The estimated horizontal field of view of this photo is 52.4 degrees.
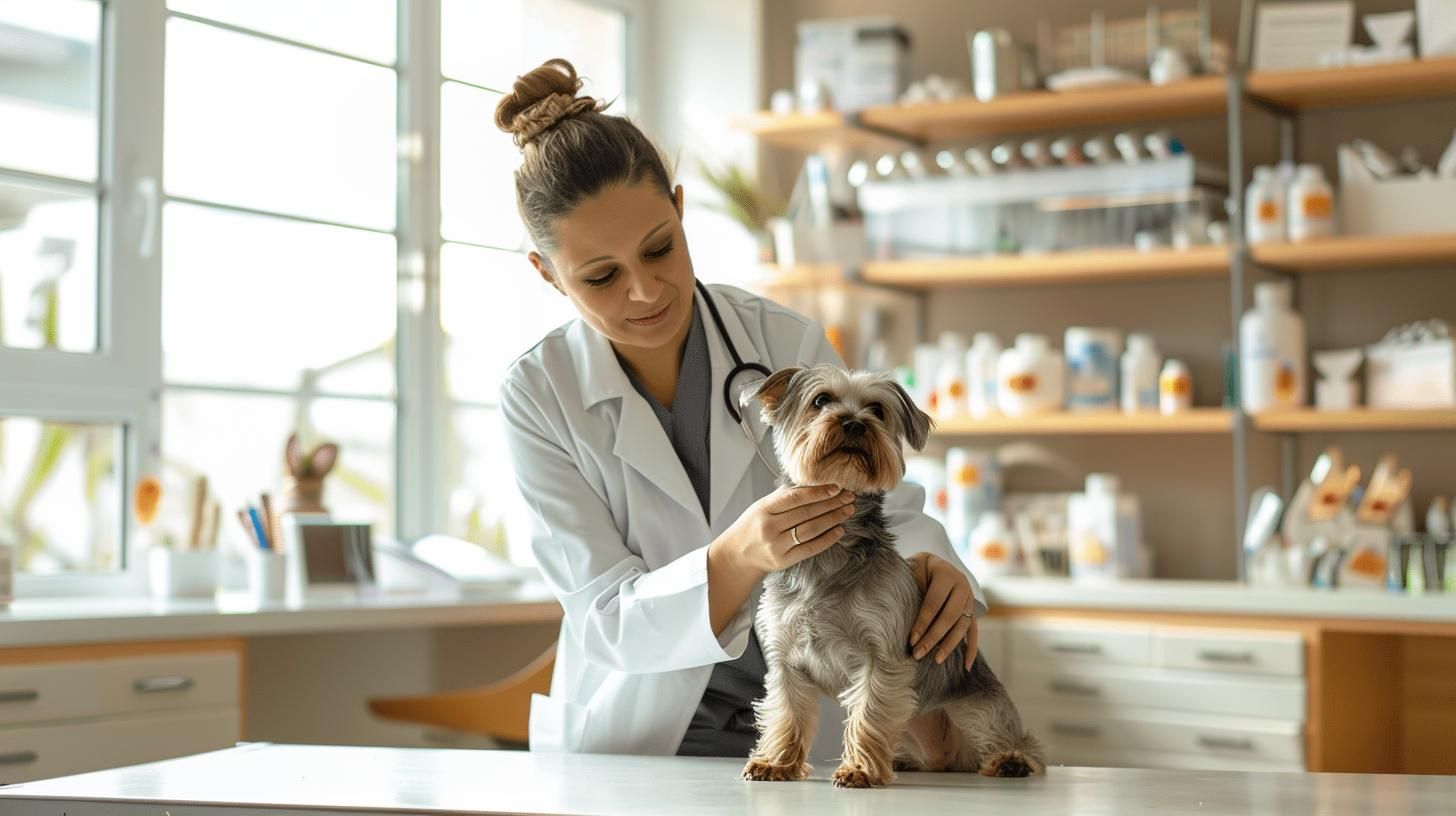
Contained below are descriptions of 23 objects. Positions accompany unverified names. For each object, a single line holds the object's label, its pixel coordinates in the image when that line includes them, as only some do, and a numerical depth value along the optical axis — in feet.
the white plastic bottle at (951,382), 13.38
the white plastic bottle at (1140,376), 12.82
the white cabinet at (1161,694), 10.61
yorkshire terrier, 4.46
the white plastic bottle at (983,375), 13.35
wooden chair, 9.93
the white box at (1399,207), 11.54
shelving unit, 11.77
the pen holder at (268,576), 10.18
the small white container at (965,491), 13.42
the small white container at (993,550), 12.85
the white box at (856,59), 14.02
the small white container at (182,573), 10.04
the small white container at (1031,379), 12.98
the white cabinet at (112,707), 7.96
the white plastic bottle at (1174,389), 12.60
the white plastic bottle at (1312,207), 11.88
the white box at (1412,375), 11.60
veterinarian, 5.47
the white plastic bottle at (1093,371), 12.93
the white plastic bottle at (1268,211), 12.07
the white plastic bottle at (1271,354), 12.05
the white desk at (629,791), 4.22
